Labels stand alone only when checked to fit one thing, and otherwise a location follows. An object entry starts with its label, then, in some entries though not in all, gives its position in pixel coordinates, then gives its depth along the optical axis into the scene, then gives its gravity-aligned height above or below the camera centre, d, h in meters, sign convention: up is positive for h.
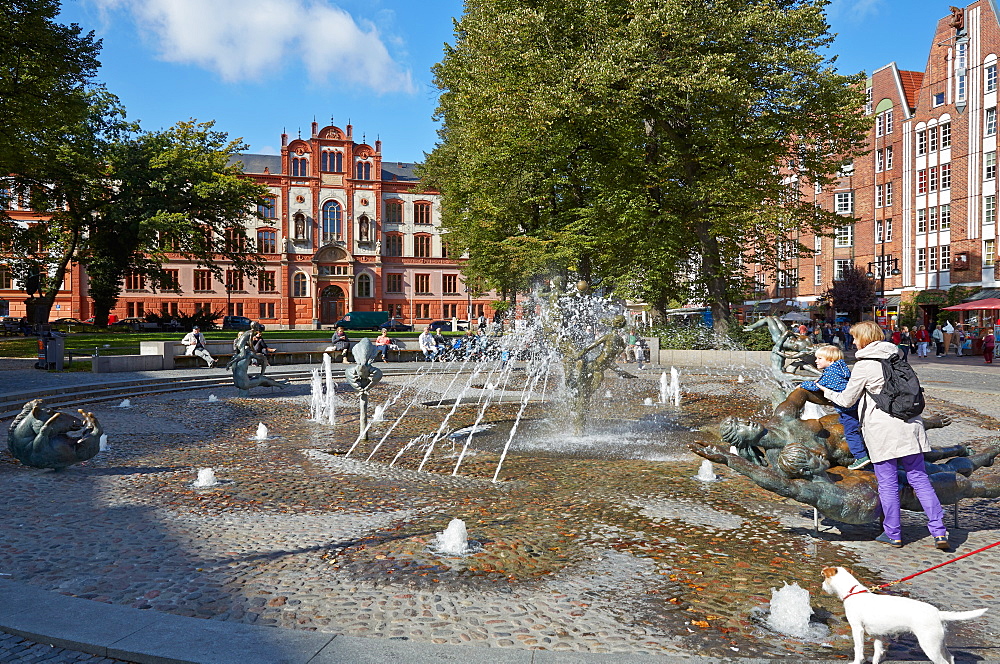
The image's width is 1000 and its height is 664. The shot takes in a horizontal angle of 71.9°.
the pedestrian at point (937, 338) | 34.84 -1.29
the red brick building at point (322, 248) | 61.62 +6.57
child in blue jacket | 5.62 -0.60
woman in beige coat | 5.20 -0.97
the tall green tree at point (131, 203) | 37.66 +6.73
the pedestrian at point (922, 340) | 34.08 -1.38
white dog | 3.32 -1.52
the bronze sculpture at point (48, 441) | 8.40 -1.45
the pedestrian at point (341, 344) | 24.38 -0.86
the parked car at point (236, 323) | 47.28 -0.14
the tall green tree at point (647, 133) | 22.94 +6.87
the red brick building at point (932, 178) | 43.09 +9.52
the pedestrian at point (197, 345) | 23.91 -0.82
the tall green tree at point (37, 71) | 19.91 +7.73
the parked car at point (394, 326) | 53.17 -0.53
